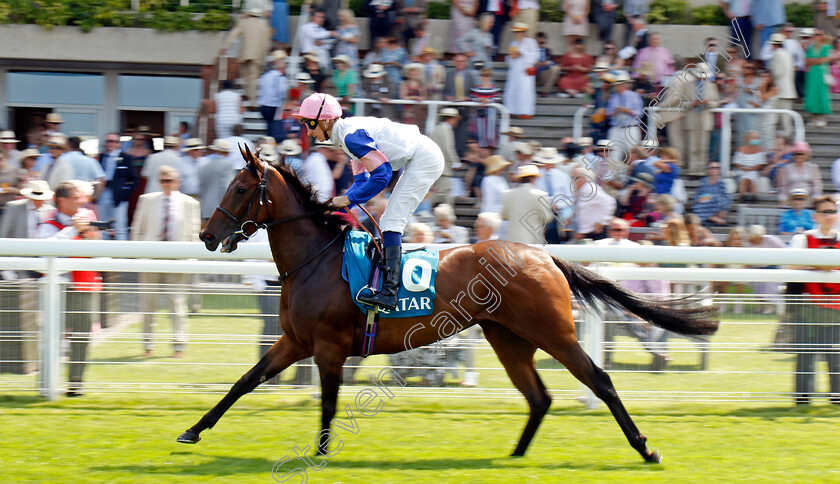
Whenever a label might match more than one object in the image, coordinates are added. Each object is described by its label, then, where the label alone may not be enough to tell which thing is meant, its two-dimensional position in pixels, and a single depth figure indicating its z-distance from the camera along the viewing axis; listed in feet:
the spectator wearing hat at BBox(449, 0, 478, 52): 77.71
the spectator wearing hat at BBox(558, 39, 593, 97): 74.54
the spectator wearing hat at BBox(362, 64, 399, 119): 67.21
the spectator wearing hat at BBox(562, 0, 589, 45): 80.28
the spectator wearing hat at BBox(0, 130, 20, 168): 63.62
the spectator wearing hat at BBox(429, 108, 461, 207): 63.22
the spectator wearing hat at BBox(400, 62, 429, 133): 65.62
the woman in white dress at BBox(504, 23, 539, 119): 72.33
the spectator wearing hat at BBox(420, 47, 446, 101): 67.21
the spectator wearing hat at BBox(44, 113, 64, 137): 68.49
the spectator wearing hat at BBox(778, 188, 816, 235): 57.88
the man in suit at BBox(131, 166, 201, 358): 47.34
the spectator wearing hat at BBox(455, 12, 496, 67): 76.33
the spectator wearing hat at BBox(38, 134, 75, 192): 59.77
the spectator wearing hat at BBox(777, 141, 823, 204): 63.82
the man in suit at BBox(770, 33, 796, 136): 70.13
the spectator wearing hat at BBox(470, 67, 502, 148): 65.05
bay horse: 31.22
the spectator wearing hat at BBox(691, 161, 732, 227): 63.87
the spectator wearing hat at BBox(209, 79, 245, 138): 67.82
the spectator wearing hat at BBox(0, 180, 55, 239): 47.14
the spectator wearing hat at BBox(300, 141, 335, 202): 58.34
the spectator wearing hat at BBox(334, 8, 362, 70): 71.36
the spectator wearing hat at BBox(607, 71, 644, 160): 61.98
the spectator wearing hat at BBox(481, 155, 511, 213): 56.90
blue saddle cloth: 31.35
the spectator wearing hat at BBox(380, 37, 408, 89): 69.10
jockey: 30.37
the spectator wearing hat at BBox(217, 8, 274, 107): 72.90
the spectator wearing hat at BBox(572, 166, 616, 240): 52.49
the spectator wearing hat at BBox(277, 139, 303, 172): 58.33
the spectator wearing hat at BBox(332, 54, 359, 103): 67.05
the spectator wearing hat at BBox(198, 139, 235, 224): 58.13
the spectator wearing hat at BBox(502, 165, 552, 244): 49.80
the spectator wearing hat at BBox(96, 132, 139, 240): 61.98
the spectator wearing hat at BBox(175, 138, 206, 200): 60.34
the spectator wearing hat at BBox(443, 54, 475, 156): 67.82
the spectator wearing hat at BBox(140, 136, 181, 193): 60.75
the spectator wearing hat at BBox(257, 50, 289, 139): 67.21
